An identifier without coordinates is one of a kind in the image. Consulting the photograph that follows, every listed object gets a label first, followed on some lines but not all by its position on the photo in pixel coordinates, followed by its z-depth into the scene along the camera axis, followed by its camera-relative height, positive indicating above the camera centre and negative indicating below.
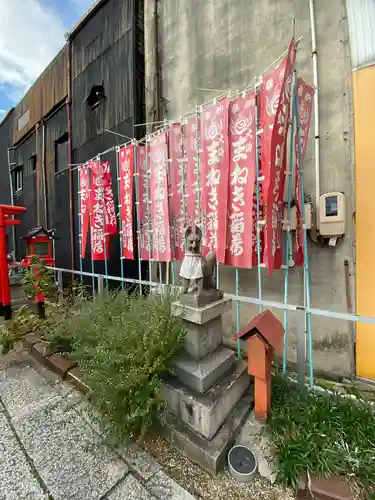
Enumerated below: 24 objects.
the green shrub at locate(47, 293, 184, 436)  2.28 -1.17
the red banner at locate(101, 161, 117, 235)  5.97 +1.19
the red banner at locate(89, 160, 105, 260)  6.06 +0.93
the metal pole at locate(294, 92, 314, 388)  3.06 +0.98
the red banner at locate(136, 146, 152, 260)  5.20 +1.02
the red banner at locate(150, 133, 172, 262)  4.78 +1.02
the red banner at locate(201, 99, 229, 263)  3.83 +1.20
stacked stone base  2.29 -1.56
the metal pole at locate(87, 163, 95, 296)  6.20 +1.93
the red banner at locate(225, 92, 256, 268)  3.54 +1.05
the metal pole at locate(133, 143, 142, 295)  5.16 +1.41
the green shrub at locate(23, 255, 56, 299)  4.98 -0.58
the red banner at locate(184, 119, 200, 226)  4.34 +1.42
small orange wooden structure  2.40 -1.12
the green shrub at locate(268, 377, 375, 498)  1.93 -1.77
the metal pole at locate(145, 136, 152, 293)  5.15 +0.92
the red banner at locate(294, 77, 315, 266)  3.27 +1.79
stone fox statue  2.78 -0.22
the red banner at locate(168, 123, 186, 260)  4.56 +1.20
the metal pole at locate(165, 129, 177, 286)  4.71 +0.97
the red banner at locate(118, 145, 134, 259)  5.30 +1.19
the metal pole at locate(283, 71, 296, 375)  3.03 +0.89
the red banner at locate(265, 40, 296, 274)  2.87 +0.94
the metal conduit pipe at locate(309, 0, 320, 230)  4.15 +2.37
